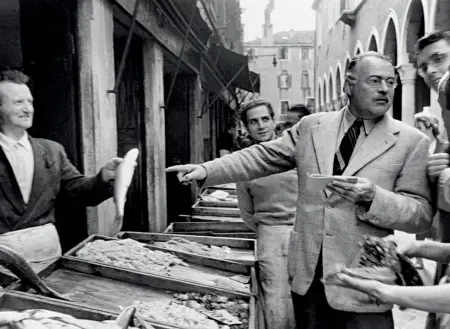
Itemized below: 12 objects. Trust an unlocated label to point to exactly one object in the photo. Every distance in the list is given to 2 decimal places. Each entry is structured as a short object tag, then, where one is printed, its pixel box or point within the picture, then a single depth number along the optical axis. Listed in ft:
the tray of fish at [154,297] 8.81
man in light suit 8.67
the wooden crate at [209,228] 19.66
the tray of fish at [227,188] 29.70
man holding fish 10.00
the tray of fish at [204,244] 14.71
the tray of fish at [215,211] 23.24
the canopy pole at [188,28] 20.69
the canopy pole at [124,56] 14.37
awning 35.60
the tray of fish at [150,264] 10.77
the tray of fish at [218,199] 24.98
